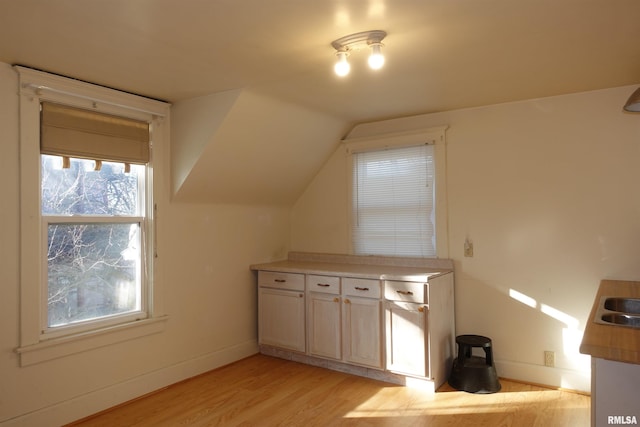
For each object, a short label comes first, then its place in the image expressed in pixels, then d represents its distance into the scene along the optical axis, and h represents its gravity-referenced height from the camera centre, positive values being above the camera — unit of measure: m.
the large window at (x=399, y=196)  4.02 +0.22
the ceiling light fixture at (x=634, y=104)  2.22 +0.57
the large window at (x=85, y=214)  2.84 +0.07
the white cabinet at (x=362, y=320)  3.52 -0.84
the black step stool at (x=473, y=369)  3.45 -1.16
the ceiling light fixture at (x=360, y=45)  2.29 +0.92
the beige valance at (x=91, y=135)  2.93 +0.62
